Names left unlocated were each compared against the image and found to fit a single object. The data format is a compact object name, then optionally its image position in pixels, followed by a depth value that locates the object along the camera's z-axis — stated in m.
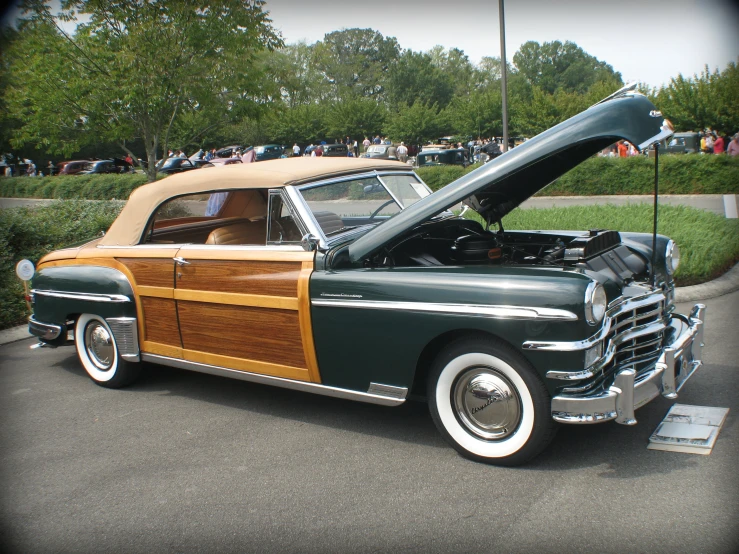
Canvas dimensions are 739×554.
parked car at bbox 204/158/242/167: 32.07
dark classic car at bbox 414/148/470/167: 28.17
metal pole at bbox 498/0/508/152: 14.16
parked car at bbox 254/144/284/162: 40.91
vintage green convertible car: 3.21
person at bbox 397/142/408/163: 32.63
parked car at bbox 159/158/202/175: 30.89
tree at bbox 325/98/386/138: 43.44
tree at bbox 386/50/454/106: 55.75
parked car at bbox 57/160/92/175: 35.72
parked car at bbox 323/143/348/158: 37.06
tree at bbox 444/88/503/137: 39.00
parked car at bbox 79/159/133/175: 35.00
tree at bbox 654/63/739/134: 26.69
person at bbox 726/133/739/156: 18.62
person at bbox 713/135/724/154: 22.56
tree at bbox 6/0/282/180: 13.88
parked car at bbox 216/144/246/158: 44.04
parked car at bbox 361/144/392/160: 33.67
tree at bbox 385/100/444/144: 40.06
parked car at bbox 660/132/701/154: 25.64
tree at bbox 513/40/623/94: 59.16
